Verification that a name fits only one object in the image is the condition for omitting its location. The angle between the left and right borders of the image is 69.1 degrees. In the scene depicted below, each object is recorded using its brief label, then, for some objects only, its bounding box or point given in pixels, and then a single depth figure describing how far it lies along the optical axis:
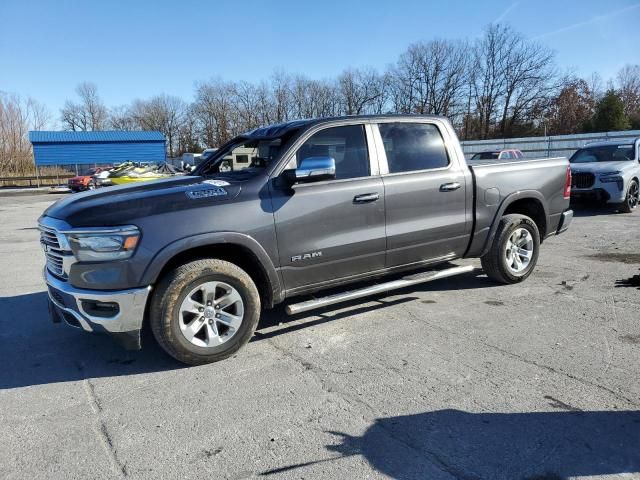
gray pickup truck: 3.46
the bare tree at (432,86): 61.16
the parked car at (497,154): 18.69
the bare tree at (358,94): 65.44
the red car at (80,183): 26.56
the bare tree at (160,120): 81.75
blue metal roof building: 40.44
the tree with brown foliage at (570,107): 53.50
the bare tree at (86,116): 86.06
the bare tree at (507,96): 56.53
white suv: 11.01
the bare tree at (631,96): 53.91
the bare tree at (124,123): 83.38
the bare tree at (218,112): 69.06
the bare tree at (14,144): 47.62
